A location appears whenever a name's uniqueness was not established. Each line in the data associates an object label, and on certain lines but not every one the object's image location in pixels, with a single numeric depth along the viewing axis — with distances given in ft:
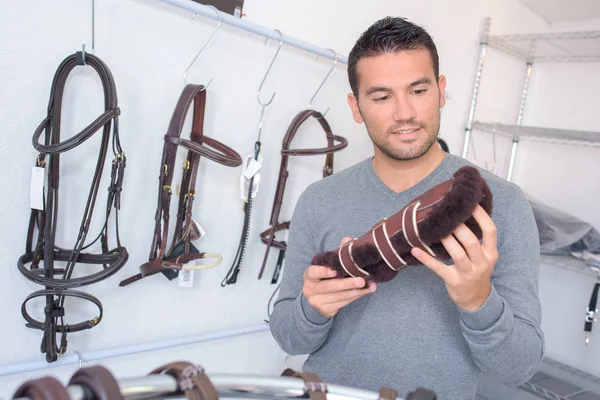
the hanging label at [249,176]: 4.72
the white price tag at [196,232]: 4.42
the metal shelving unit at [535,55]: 6.69
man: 2.80
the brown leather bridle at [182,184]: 4.05
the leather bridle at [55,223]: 3.50
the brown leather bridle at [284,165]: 5.02
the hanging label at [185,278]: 4.66
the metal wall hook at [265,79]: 4.67
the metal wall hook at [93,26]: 3.71
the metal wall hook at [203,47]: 4.19
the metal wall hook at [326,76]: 5.22
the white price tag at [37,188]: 3.50
